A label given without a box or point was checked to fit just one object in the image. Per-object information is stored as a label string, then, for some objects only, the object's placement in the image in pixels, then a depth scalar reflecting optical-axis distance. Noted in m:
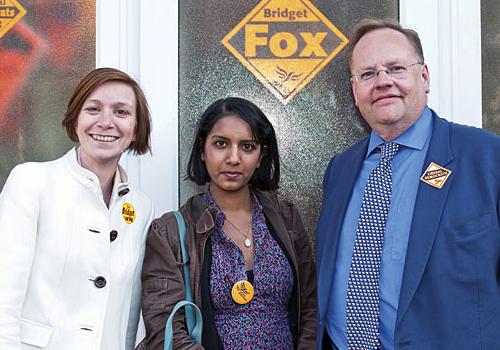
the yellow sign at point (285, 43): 2.99
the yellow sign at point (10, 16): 3.01
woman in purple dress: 2.31
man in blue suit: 1.92
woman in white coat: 2.01
